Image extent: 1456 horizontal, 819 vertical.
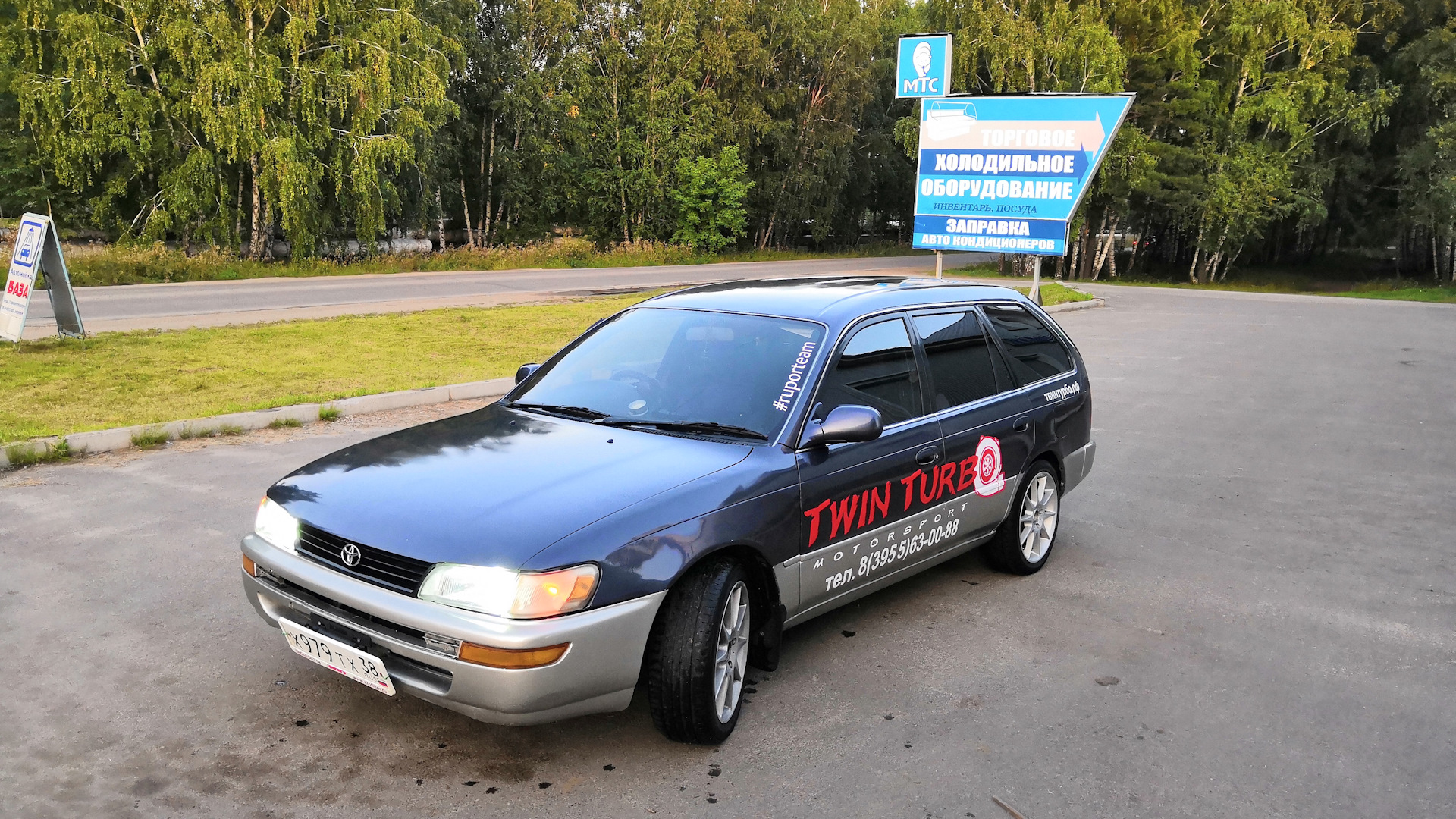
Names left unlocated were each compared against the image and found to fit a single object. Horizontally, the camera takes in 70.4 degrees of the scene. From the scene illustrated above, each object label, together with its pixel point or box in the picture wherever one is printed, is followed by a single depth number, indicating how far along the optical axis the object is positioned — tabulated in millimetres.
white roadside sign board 11742
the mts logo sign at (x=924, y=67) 18938
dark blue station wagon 3311
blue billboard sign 17984
